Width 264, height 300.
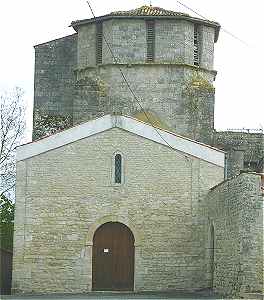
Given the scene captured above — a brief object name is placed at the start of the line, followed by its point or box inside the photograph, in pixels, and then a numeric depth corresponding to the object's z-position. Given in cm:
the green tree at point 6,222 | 3586
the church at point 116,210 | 2873
